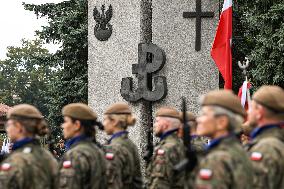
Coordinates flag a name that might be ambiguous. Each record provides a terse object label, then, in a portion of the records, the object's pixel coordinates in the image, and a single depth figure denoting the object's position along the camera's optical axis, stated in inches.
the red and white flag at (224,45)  832.9
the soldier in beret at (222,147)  270.2
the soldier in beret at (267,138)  310.8
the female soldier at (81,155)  361.7
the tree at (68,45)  1340.4
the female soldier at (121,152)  441.0
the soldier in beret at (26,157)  331.0
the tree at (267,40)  1023.1
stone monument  945.6
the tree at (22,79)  4629.6
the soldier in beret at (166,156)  471.9
